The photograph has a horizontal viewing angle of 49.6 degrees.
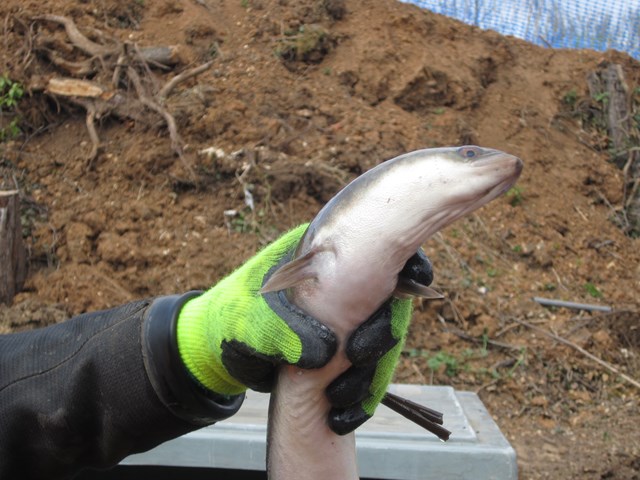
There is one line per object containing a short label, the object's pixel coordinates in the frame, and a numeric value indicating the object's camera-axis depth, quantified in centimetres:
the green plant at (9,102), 453
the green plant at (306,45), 529
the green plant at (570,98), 598
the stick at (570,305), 439
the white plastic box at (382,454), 191
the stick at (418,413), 151
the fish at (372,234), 113
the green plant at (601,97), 603
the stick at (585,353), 406
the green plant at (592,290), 459
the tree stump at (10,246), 360
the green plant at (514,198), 501
